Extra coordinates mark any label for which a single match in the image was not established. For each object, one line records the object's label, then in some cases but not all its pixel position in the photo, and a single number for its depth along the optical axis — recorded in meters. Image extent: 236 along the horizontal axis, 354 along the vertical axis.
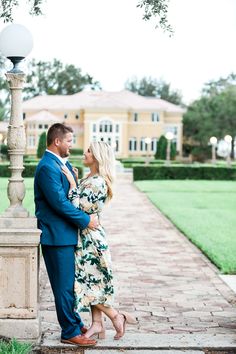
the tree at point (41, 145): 50.75
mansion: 70.25
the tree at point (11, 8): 8.76
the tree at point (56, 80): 86.00
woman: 5.23
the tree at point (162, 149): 57.09
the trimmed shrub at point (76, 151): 62.94
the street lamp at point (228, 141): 39.76
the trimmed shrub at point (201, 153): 65.88
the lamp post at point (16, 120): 5.48
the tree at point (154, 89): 93.00
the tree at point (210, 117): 64.38
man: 5.09
